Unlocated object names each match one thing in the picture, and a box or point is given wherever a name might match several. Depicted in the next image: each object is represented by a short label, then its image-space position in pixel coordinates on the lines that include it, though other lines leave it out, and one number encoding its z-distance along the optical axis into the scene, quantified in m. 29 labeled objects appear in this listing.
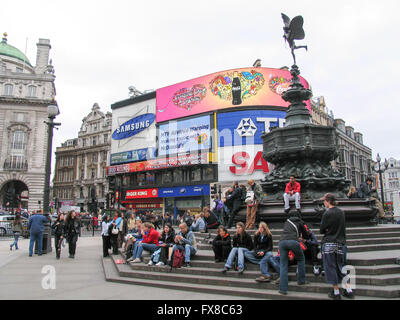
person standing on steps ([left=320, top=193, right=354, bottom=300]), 5.04
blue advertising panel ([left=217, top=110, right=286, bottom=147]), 37.94
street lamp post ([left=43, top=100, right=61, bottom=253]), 12.74
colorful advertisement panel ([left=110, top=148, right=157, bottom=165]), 45.59
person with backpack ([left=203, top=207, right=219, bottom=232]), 10.55
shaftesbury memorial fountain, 8.84
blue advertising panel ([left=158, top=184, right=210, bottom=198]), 40.03
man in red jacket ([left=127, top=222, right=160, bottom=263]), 8.67
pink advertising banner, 38.56
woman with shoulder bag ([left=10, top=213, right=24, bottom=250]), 14.04
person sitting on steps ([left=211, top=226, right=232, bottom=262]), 7.13
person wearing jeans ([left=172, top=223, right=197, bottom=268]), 7.48
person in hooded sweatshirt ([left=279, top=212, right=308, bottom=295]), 5.45
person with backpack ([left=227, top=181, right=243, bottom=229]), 9.86
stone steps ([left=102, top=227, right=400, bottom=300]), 5.29
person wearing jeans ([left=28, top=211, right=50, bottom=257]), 12.02
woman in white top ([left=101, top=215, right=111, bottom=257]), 11.38
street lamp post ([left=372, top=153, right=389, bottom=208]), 21.39
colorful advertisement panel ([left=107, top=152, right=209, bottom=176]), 39.94
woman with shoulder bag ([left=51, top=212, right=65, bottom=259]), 11.42
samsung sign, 47.10
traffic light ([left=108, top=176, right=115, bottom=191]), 26.14
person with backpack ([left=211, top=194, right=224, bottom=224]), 12.74
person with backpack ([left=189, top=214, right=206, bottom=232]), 11.54
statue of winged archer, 11.38
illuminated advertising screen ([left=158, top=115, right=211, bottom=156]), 40.28
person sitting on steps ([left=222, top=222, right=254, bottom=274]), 6.57
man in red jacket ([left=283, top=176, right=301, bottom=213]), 8.52
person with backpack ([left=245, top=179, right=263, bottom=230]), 9.01
